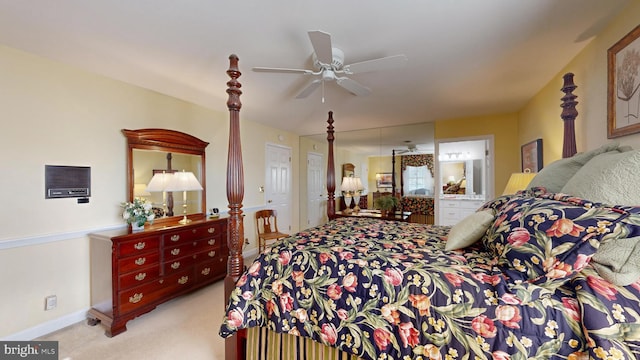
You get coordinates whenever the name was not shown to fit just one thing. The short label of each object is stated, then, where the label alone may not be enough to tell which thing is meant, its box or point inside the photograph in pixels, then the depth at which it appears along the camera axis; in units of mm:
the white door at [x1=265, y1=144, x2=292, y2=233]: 4766
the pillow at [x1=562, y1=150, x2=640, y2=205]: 1034
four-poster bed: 882
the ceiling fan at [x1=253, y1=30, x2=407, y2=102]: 1584
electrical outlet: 2111
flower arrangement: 2479
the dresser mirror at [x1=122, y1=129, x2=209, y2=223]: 2709
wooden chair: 4117
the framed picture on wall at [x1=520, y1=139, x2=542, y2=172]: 2914
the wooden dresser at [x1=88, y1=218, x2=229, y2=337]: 2133
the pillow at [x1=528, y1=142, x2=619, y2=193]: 1489
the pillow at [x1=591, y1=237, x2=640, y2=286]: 858
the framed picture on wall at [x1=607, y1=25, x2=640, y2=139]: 1448
